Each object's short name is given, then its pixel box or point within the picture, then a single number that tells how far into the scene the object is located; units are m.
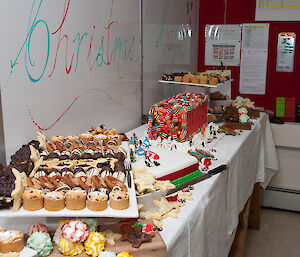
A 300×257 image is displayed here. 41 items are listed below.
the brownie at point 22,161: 1.10
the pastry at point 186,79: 2.59
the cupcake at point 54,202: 0.93
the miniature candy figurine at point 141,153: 1.54
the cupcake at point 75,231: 0.93
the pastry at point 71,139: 1.43
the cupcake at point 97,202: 0.94
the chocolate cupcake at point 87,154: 1.26
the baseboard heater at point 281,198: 3.42
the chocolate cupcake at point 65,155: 1.24
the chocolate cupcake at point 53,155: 1.24
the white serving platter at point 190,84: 2.51
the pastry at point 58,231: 0.98
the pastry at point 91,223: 1.02
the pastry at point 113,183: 1.05
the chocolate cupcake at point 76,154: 1.25
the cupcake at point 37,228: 0.98
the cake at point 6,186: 0.92
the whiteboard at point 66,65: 1.35
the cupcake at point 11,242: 0.86
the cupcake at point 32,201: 0.92
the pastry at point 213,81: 2.55
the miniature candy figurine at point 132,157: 1.48
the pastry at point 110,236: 1.02
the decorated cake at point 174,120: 1.99
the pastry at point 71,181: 1.04
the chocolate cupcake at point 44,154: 1.24
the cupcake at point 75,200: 0.94
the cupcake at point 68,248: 0.93
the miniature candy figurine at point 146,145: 1.66
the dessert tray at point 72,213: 0.91
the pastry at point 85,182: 1.03
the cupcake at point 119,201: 0.95
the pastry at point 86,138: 1.49
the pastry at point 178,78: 2.59
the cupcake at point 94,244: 0.94
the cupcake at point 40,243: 0.92
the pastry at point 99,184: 1.03
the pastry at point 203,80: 2.55
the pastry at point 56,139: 1.41
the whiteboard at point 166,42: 2.57
